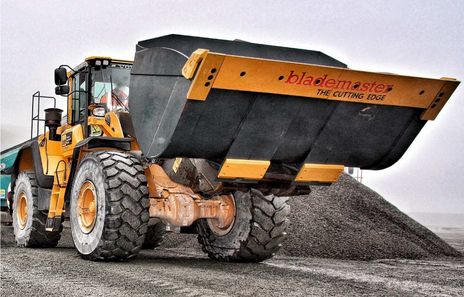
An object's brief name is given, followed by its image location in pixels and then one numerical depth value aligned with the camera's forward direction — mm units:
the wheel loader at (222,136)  6617
